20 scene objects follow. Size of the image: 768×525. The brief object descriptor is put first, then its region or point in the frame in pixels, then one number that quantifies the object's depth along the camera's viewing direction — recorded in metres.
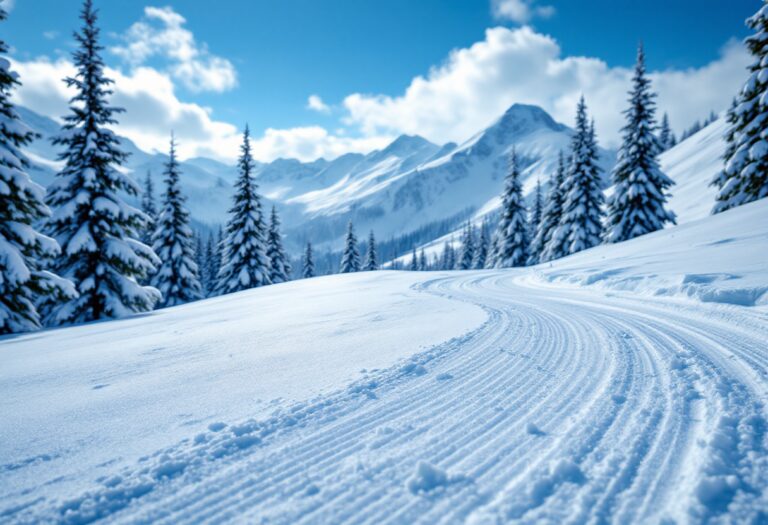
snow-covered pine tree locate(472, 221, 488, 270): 53.47
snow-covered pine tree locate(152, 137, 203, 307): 23.44
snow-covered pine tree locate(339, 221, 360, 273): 45.09
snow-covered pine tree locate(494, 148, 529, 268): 35.16
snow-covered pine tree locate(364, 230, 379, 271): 46.99
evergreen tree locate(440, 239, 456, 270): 75.00
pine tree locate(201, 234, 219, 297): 41.87
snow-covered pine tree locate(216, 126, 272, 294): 25.45
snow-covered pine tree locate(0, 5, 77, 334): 9.52
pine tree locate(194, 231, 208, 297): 45.19
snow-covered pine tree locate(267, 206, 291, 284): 32.22
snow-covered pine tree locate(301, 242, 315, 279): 43.00
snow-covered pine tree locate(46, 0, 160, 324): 12.35
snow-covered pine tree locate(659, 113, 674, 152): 78.00
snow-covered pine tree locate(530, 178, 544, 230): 40.19
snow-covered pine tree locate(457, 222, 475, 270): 56.09
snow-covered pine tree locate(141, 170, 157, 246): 31.97
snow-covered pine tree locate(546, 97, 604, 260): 28.16
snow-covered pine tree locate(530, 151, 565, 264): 33.03
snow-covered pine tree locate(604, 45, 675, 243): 23.69
